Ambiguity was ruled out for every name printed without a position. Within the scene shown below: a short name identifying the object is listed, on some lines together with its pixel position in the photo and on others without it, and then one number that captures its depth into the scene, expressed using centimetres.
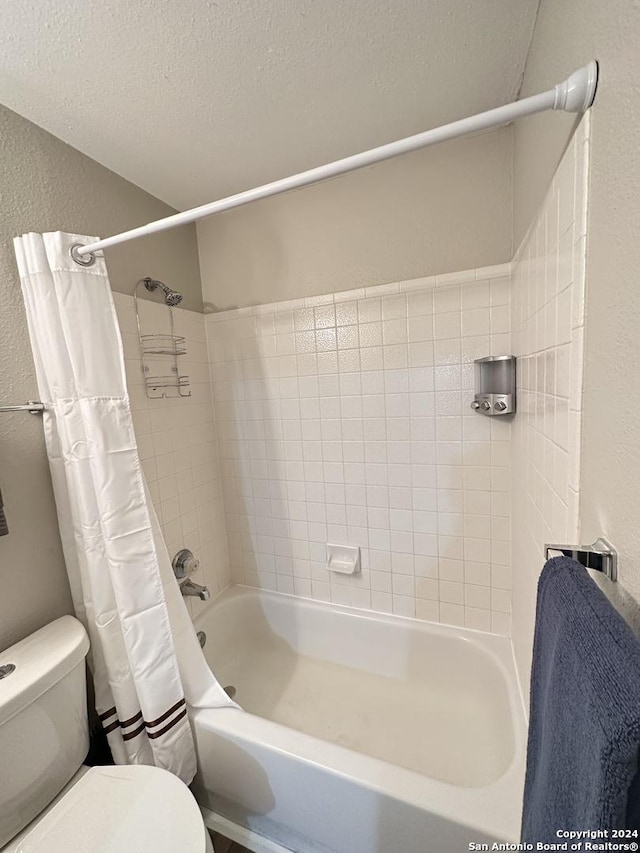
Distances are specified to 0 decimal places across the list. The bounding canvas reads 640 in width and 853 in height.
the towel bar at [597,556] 49
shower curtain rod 53
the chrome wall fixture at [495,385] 126
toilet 78
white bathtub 88
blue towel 31
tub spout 154
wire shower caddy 147
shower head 146
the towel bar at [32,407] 100
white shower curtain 97
